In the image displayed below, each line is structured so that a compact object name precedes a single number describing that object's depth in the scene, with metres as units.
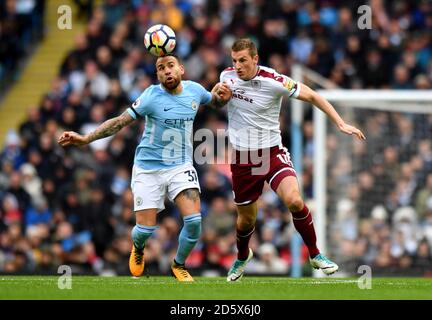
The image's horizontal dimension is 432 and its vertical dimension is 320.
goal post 18.77
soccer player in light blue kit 12.68
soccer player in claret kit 12.81
